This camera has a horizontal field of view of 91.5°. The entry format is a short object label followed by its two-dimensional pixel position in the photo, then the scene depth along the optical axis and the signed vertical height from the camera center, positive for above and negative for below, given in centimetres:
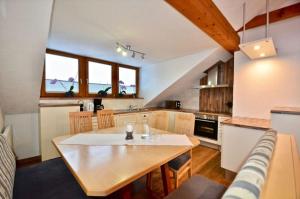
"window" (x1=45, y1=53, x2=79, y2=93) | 282 +47
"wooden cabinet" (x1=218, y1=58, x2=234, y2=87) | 337 +60
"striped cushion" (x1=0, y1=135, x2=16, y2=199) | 95 -58
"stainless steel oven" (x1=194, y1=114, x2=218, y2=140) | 322 -66
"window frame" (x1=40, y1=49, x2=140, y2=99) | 285 +46
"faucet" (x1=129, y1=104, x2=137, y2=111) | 403 -27
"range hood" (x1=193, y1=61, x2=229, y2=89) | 353 +52
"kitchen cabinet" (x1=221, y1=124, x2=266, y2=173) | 199 -65
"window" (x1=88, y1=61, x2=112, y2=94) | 341 +49
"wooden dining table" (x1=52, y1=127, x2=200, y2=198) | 88 -51
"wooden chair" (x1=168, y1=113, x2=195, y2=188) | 158 -68
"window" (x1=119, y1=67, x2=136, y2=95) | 399 +48
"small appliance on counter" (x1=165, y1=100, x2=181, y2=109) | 425 -19
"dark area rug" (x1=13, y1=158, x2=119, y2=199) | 114 -75
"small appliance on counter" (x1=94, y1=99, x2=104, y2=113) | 321 -18
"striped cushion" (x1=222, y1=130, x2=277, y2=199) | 48 -31
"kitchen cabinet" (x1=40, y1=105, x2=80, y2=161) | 245 -51
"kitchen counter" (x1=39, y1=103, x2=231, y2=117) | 255 -34
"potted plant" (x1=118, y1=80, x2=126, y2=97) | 392 +24
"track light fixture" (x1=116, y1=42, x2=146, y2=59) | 241 +89
